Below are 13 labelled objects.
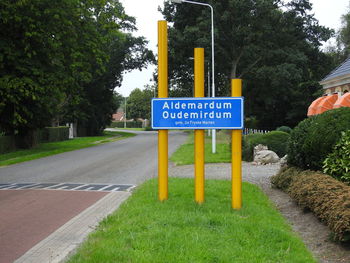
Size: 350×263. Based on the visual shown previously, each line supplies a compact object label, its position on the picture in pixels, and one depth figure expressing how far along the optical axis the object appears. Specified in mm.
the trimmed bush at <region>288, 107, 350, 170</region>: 9138
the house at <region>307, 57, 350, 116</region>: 17762
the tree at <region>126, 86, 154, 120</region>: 106312
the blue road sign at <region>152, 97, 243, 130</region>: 8219
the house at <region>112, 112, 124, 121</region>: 162188
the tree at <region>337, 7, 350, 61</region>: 52781
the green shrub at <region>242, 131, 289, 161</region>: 19047
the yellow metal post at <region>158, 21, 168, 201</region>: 8750
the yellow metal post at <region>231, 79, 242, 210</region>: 8180
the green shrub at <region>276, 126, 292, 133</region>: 30531
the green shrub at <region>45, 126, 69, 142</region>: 37516
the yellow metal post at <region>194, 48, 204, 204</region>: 8555
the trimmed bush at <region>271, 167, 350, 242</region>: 5977
